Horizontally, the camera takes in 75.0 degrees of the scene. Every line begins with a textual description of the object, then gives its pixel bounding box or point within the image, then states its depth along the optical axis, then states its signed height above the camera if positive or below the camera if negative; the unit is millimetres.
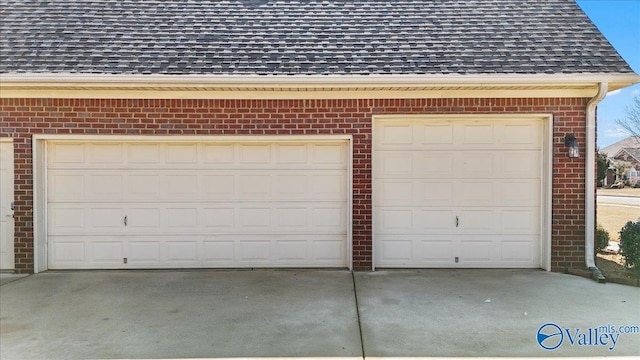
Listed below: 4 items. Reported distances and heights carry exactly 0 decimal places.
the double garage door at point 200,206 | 6426 -463
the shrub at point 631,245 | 5605 -923
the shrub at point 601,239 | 7544 -1119
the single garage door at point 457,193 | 6375 -248
